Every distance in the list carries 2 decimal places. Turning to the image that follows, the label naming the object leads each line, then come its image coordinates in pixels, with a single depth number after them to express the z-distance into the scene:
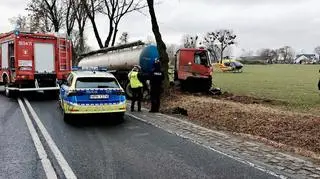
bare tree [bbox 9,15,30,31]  40.98
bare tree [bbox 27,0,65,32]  29.05
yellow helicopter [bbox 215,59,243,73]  39.87
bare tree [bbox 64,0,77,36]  29.03
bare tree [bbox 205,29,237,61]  62.25
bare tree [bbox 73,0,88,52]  28.53
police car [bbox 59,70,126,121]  8.01
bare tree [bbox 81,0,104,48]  23.40
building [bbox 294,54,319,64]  113.29
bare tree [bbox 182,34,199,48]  55.51
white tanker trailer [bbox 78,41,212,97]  14.94
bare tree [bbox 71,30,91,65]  44.97
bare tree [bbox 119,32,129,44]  50.73
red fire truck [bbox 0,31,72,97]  13.04
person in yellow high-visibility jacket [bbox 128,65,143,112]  10.12
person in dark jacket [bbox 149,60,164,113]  9.99
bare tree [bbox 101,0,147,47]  24.34
